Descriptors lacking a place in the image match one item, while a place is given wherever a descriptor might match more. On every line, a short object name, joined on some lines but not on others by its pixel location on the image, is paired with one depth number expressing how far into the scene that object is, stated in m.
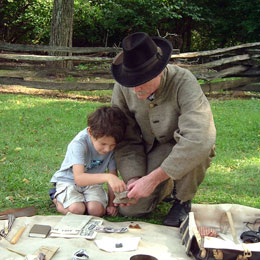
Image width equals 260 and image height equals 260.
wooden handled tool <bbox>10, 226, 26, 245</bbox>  3.20
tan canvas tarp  3.03
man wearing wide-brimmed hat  3.28
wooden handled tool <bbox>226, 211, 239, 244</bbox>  3.32
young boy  3.58
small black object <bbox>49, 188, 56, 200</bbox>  4.01
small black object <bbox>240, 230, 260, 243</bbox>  3.23
